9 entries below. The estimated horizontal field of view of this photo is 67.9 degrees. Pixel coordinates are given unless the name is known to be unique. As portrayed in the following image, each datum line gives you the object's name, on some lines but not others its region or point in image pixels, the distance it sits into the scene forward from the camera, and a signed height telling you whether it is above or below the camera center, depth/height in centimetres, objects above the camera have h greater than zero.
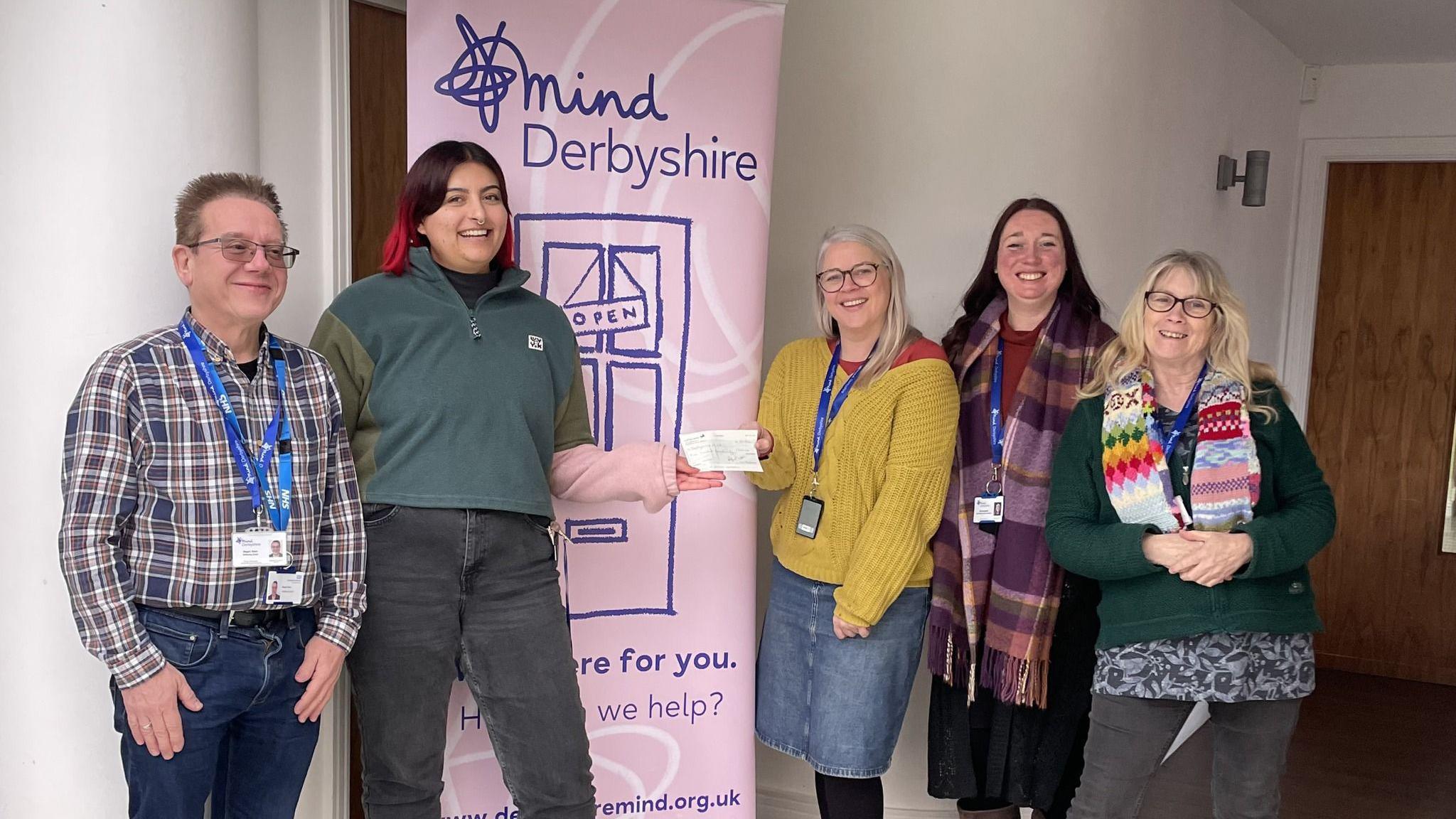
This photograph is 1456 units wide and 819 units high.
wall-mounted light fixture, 436 +67
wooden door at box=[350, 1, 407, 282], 286 +51
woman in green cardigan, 205 -38
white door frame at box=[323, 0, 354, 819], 238 +25
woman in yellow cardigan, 228 -41
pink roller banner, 236 +8
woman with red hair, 197 -32
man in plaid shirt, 162 -35
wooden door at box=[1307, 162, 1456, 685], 518 -30
